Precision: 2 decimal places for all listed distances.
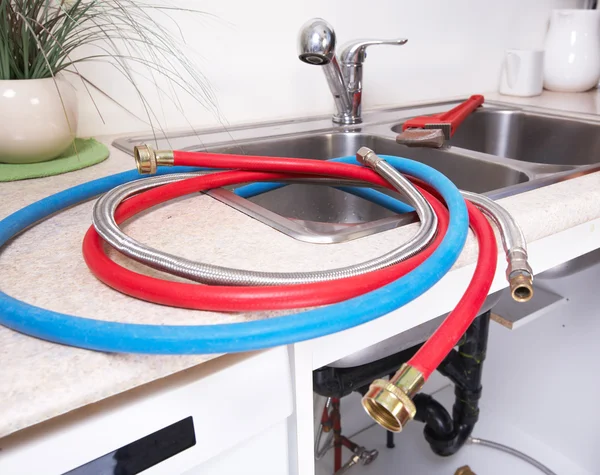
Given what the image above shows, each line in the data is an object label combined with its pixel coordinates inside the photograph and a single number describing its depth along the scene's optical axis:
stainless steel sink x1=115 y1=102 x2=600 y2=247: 0.62
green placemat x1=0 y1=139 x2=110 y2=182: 0.72
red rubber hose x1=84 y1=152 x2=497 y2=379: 0.32
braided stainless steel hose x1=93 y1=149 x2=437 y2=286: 0.40
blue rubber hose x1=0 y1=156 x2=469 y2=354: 0.33
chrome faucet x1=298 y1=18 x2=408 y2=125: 0.88
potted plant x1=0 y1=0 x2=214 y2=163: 0.67
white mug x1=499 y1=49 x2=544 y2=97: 1.40
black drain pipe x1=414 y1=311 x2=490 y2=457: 0.94
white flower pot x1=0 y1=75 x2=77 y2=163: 0.67
